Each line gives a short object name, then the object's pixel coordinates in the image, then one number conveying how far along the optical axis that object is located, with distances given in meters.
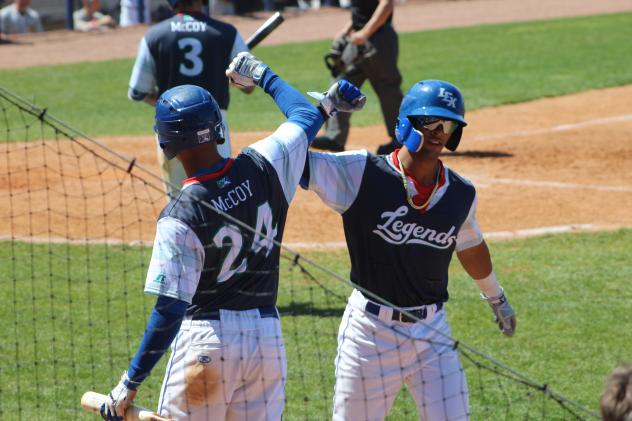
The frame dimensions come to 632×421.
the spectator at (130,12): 46.28
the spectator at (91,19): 45.37
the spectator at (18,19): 42.19
